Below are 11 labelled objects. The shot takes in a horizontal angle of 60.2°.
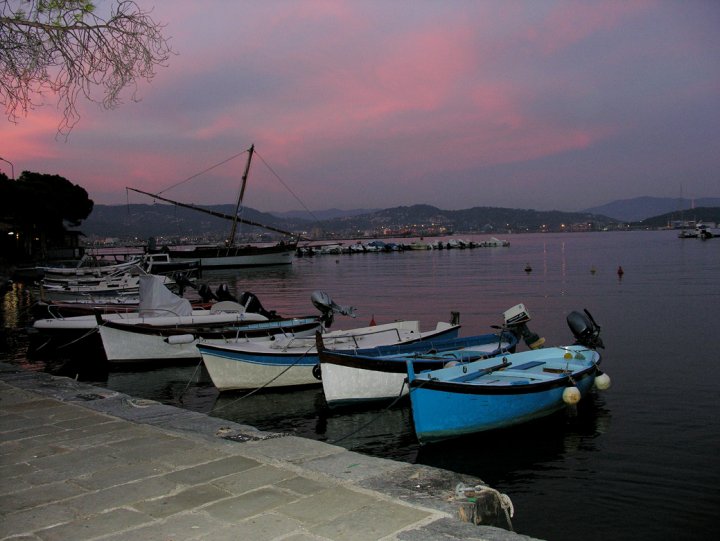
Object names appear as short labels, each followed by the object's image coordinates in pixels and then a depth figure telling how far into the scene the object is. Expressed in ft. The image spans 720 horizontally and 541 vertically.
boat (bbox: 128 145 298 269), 260.62
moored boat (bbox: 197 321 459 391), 46.21
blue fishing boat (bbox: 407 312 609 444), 33.12
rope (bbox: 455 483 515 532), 15.98
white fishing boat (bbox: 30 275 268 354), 64.08
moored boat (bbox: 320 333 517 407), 40.32
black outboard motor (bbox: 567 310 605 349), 47.52
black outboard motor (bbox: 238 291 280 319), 69.31
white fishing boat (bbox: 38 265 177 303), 110.01
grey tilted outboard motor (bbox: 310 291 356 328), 56.90
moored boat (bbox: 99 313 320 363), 57.31
